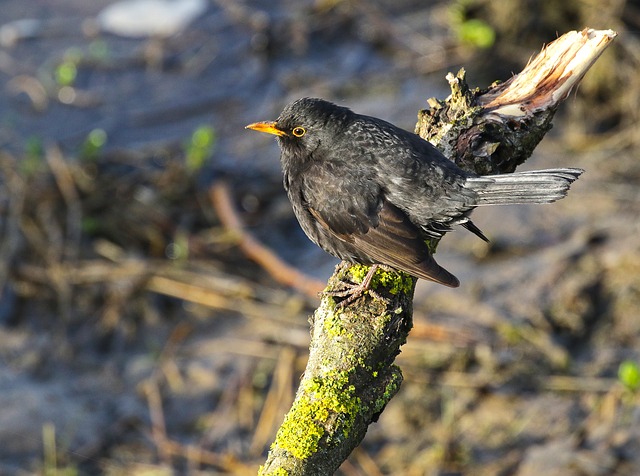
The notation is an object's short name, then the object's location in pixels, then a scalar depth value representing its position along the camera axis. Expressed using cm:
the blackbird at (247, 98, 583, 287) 877
